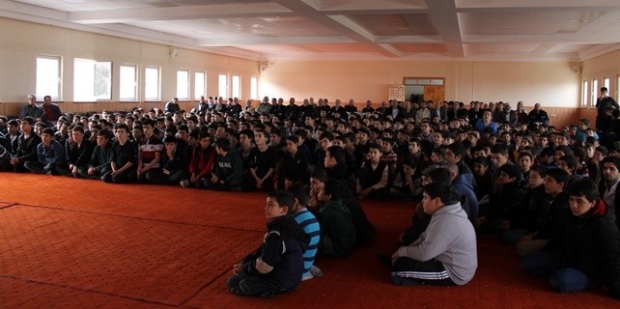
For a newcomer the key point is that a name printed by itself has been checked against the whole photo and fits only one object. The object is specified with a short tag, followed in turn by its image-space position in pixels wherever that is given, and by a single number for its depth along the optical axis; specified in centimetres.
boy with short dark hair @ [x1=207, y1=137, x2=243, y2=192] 828
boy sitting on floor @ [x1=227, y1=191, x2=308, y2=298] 374
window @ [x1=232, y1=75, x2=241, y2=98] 2378
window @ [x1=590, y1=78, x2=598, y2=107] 2030
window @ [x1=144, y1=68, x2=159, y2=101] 1761
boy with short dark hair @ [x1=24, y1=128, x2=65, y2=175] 942
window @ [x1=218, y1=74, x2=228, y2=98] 2256
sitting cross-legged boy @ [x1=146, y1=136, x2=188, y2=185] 866
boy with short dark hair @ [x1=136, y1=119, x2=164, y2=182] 880
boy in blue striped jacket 408
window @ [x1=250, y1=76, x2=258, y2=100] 2559
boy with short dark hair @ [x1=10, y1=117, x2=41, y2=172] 959
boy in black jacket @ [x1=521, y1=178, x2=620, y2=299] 386
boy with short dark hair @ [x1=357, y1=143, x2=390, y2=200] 778
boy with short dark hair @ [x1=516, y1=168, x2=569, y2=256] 446
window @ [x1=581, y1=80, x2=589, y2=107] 2188
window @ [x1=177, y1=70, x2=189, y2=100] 1955
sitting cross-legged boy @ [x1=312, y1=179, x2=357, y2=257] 486
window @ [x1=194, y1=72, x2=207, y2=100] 2058
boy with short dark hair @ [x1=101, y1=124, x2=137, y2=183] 873
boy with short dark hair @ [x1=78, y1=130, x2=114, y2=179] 903
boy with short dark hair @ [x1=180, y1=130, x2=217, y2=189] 850
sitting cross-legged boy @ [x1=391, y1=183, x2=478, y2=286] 397
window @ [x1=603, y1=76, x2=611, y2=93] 1810
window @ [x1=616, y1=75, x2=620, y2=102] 1689
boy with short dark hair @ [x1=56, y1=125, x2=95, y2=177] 930
